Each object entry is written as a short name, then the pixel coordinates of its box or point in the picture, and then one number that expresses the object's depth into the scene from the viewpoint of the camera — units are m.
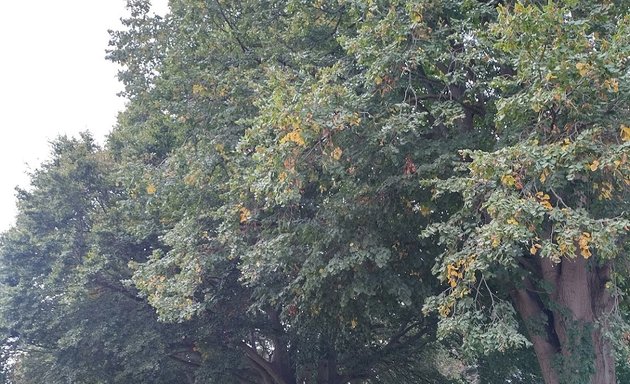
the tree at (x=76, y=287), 13.59
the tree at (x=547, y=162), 6.00
